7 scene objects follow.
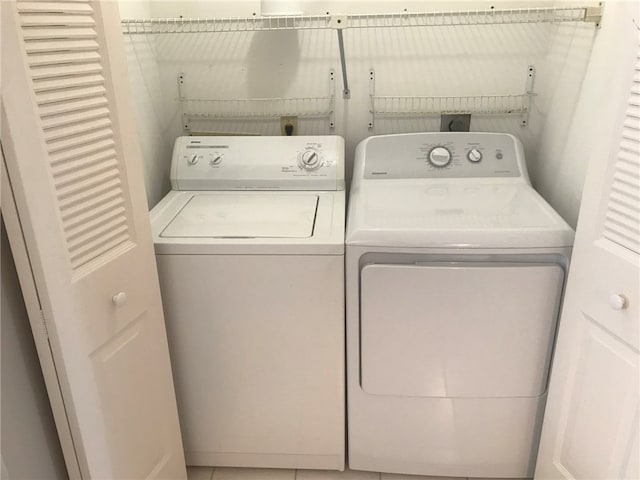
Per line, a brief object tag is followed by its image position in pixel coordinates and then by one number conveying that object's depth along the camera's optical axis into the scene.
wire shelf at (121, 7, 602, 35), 1.79
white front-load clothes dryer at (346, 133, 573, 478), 1.53
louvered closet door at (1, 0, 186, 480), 1.05
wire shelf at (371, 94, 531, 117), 2.13
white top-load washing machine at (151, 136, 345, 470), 1.58
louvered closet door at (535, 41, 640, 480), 1.24
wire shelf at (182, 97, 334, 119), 2.18
